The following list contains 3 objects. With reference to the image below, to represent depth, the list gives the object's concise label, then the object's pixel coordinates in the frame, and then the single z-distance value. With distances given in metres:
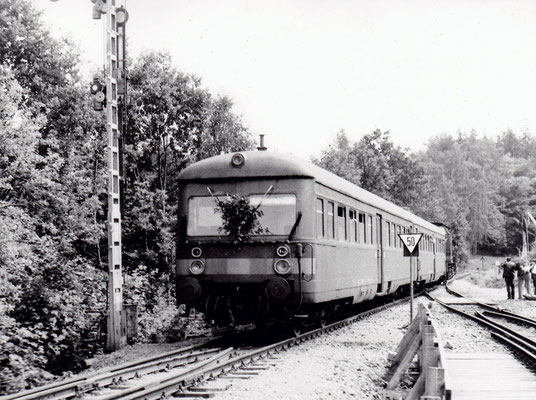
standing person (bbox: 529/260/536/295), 28.22
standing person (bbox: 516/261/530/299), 28.51
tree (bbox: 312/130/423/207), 54.34
